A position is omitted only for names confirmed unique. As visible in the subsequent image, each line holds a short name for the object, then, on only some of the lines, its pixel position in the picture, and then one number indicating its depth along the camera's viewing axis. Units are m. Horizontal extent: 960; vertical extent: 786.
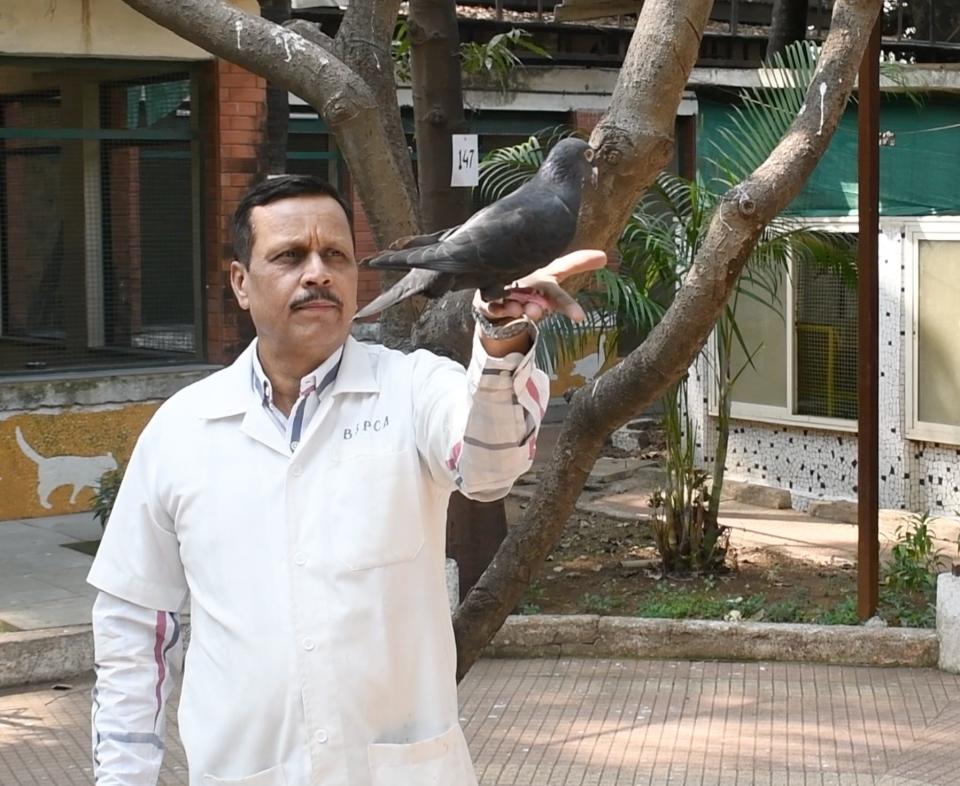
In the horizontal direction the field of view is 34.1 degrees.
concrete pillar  7.30
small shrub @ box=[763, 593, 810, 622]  7.95
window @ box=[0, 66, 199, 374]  10.62
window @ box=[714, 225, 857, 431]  11.09
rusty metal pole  7.82
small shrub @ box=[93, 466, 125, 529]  9.53
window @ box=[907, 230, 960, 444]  10.40
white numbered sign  6.86
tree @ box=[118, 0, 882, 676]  3.52
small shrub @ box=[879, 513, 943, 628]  7.91
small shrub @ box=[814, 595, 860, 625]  7.82
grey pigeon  2.44
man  2.63
